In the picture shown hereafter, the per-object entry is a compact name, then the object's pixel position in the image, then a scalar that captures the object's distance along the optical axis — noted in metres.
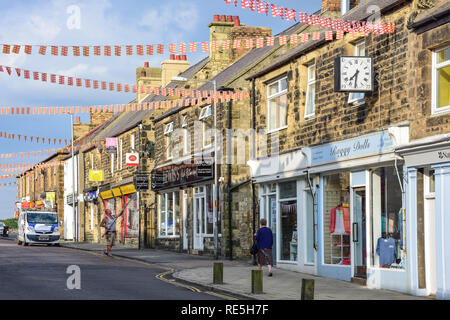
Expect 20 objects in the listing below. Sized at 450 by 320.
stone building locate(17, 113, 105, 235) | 60.06
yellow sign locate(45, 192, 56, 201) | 60.59
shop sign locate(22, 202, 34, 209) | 71.59
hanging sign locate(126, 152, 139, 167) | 38.59
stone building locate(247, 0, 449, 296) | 16.55
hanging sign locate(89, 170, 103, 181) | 46.09
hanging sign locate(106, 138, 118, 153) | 42.31
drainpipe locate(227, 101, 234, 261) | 28.45
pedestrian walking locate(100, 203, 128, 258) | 29.55
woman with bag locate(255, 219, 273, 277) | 20.53
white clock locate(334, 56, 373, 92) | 18.42
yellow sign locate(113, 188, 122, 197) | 43.33
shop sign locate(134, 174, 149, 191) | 38.12
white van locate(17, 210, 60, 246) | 41.41
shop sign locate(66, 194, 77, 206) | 56.81
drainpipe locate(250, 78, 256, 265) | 26.02
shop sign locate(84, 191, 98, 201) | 49.33
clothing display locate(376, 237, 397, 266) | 17.92
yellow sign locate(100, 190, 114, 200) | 45.25
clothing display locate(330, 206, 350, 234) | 20.34
